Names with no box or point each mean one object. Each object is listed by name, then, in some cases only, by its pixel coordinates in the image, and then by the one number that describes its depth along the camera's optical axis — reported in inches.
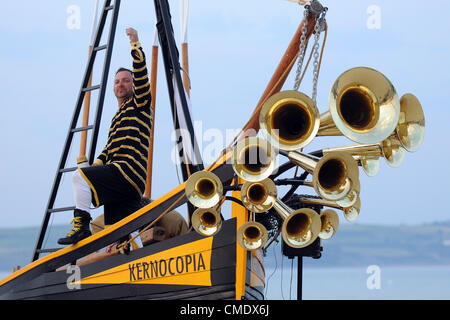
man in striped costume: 455.2
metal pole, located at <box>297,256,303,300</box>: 439.2
